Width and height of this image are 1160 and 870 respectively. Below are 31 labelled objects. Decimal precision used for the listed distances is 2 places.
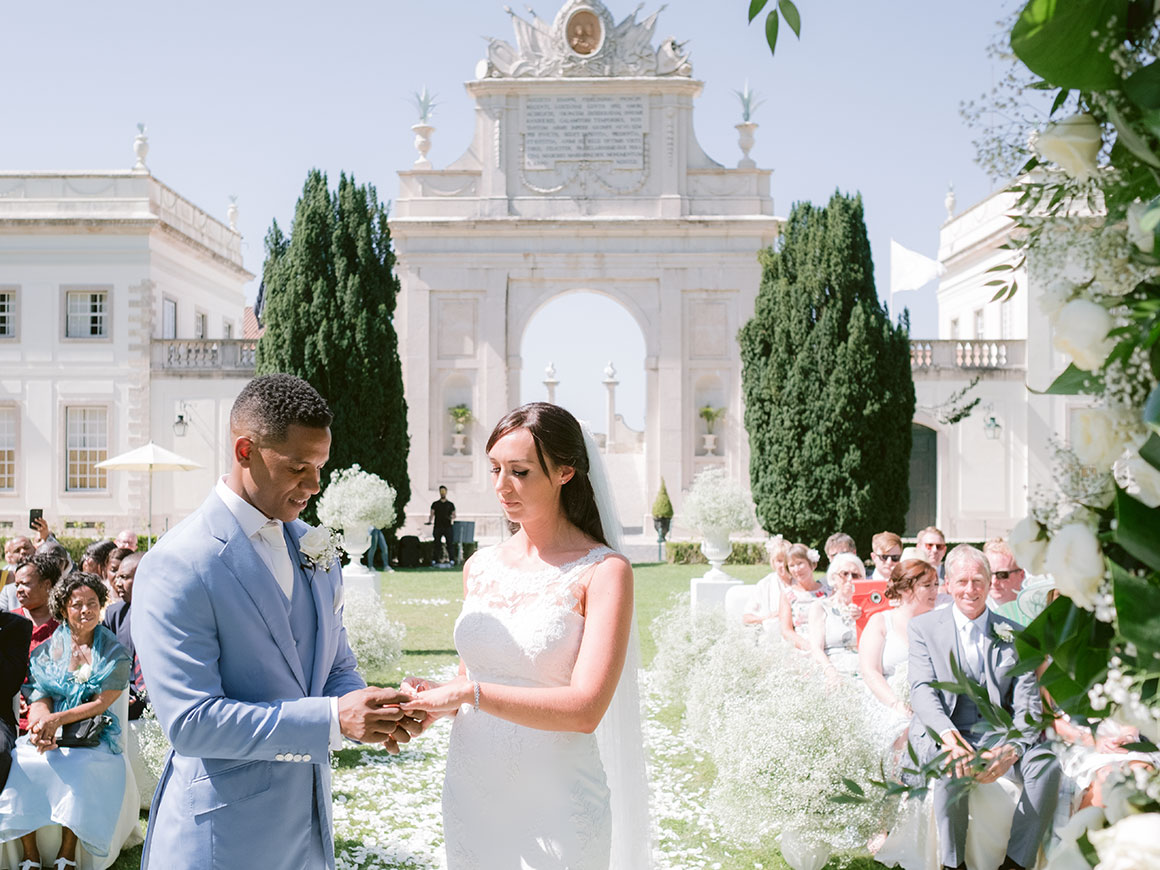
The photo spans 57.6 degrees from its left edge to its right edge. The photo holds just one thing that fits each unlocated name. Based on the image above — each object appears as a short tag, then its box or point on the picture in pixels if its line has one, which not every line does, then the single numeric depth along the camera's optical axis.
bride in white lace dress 3.03
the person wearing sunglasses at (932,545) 8.28
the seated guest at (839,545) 9.23
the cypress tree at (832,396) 21.47
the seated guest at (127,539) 9.86
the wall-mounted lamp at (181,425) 28.08
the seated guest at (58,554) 6.00
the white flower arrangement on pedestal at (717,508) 13.59
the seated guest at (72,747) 5.14
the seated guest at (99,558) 7.78
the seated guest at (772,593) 9.11
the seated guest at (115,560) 7.28
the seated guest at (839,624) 7.62
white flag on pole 32.47
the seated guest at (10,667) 4.57
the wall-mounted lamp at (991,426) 27.67
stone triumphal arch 28.30
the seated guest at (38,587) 5.89
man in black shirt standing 24.48
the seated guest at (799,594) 8.62
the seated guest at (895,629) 6.39
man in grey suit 4.96
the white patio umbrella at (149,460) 17.45
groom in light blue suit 2.57
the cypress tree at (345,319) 23.66
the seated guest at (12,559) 7.49
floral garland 1.00
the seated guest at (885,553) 8.09
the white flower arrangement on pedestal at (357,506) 13.50
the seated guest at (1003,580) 6.76
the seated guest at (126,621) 6.25
